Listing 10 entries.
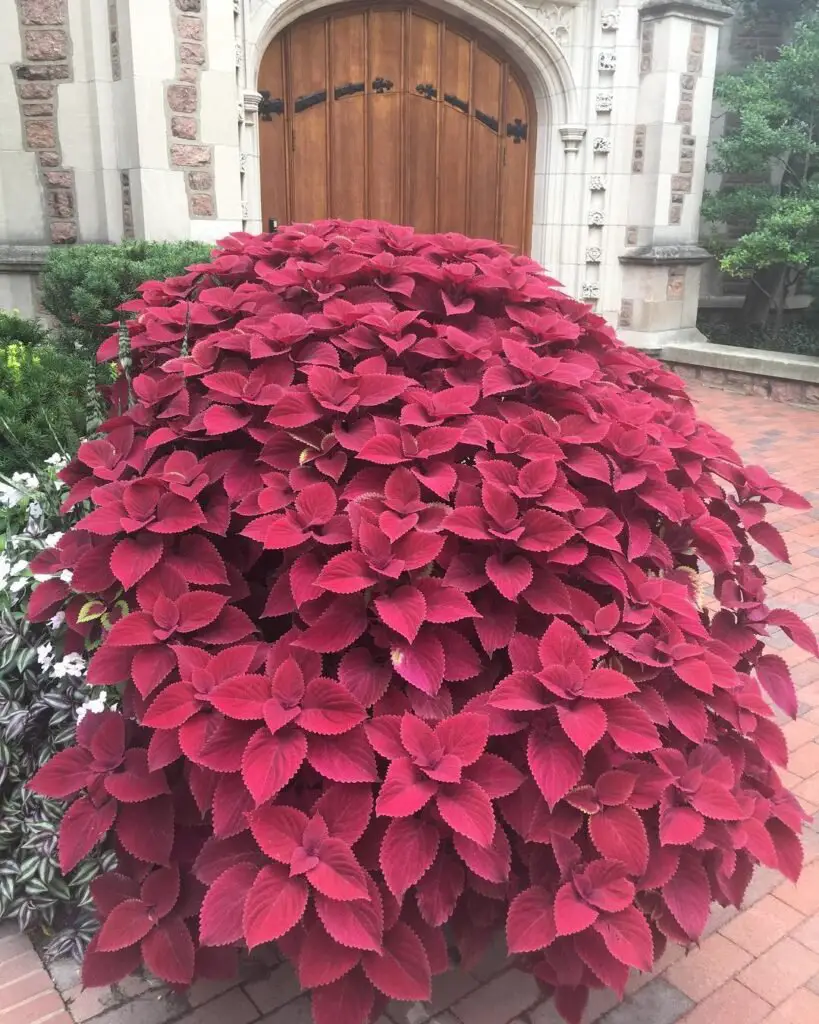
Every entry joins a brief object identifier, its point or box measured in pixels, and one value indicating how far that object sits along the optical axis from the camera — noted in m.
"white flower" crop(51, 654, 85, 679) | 1.97
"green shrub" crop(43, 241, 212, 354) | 4.31
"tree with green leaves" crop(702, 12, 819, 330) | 7.73
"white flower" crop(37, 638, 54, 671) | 2.10
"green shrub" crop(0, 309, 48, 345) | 4.39
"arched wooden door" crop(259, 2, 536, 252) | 6.80
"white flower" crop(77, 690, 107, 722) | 1.79
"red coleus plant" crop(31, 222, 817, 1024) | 1.33
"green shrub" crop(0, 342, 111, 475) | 2.93
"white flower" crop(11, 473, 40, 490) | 2.54
